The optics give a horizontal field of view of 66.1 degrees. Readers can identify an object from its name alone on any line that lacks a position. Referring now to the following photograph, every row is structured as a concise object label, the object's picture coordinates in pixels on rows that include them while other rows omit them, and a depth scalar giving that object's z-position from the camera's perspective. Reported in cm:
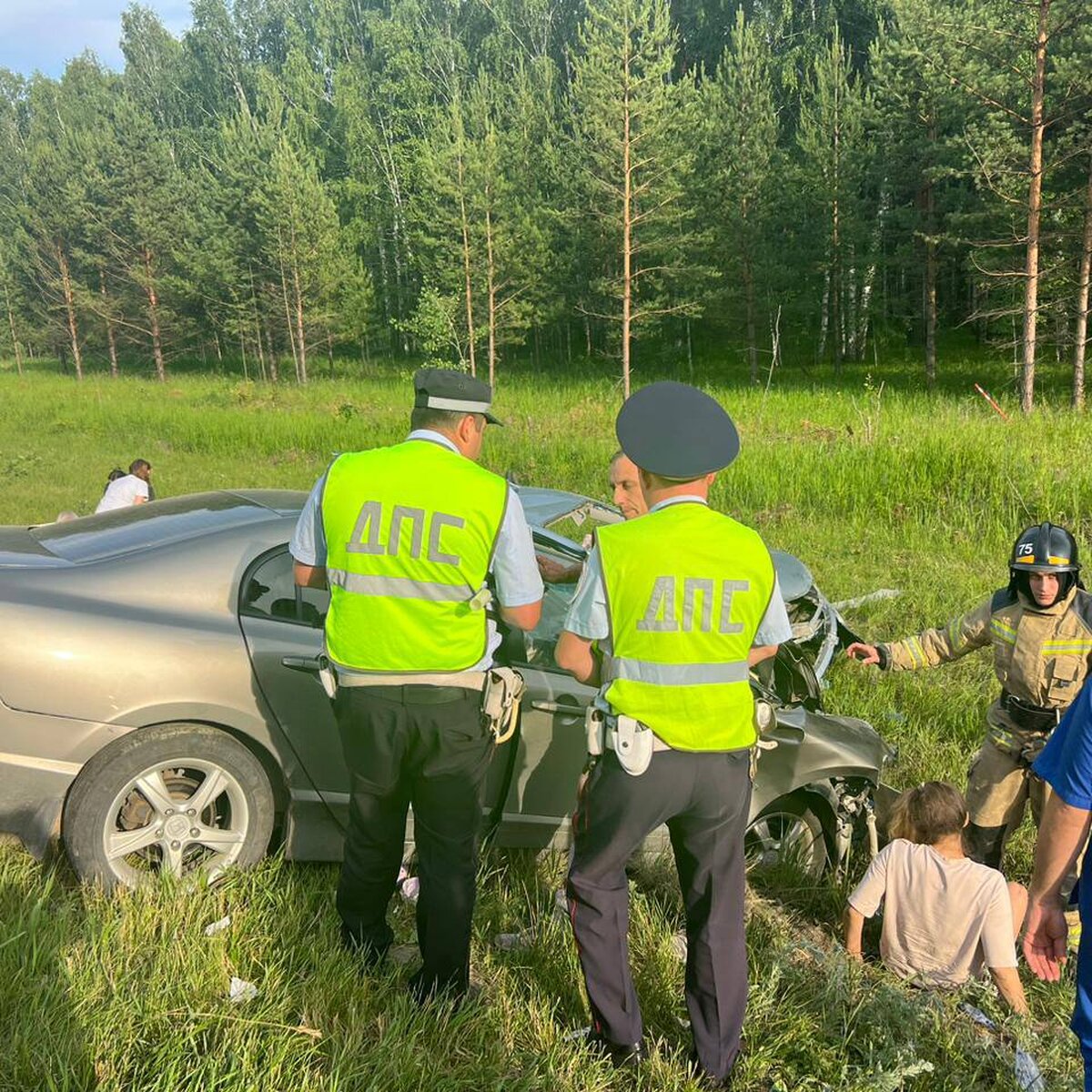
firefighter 329
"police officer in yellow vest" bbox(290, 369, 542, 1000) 237
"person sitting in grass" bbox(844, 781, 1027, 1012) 278
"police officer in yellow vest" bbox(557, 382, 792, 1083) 210
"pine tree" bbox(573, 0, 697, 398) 2297
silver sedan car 270
